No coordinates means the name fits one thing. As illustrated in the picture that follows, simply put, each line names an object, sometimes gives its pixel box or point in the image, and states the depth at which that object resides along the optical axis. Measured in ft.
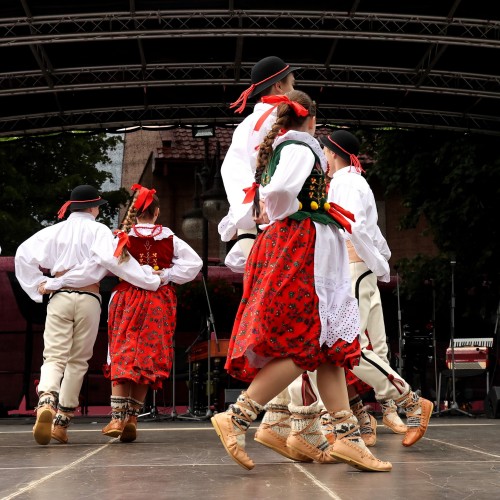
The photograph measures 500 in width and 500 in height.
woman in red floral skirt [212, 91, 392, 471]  13.62
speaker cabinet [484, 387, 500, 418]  32.50
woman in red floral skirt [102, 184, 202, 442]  22.35
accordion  40.86
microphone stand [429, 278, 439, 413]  39.68
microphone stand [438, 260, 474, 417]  34.94
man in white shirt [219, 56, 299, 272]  14.90
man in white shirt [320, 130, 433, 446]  18.89
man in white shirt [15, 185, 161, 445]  22.72
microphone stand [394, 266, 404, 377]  36.70
